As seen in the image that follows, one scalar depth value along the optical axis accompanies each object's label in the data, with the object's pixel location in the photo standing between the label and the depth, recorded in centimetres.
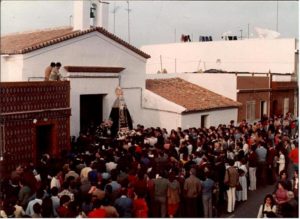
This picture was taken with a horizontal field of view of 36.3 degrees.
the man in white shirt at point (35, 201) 848
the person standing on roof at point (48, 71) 1579
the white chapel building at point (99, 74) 1766
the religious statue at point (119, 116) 1883
